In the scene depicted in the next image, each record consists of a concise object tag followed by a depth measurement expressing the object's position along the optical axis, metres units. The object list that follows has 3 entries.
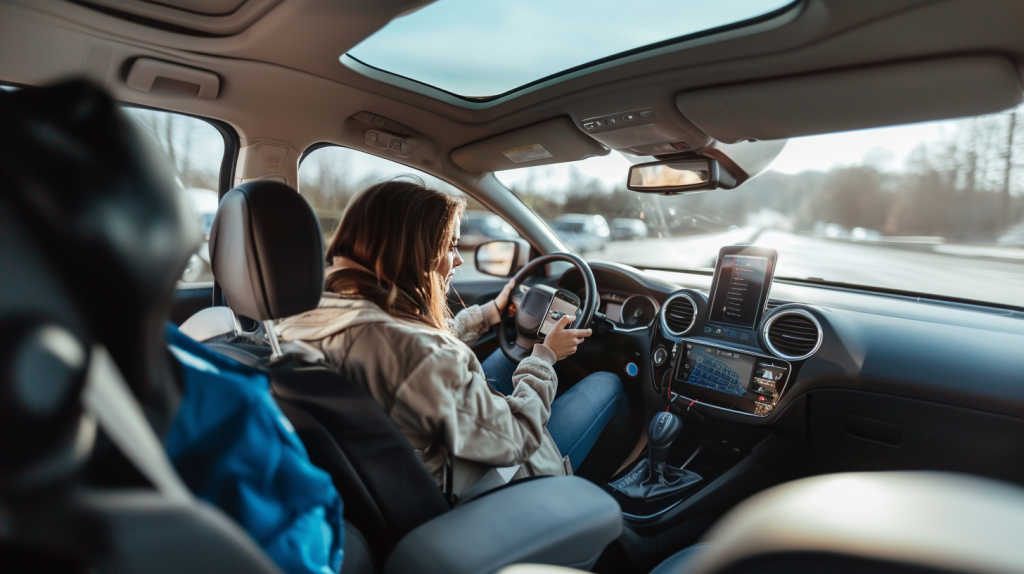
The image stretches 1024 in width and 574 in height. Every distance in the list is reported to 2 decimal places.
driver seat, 1.23
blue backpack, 0.75
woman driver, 1.28
